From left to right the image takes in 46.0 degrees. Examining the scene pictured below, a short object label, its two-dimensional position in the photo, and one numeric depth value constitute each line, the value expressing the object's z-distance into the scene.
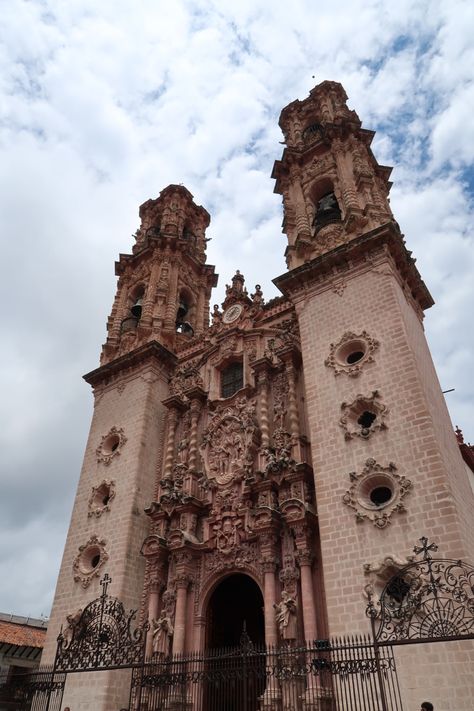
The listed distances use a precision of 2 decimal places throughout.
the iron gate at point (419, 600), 8.05
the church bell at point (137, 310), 25.02
